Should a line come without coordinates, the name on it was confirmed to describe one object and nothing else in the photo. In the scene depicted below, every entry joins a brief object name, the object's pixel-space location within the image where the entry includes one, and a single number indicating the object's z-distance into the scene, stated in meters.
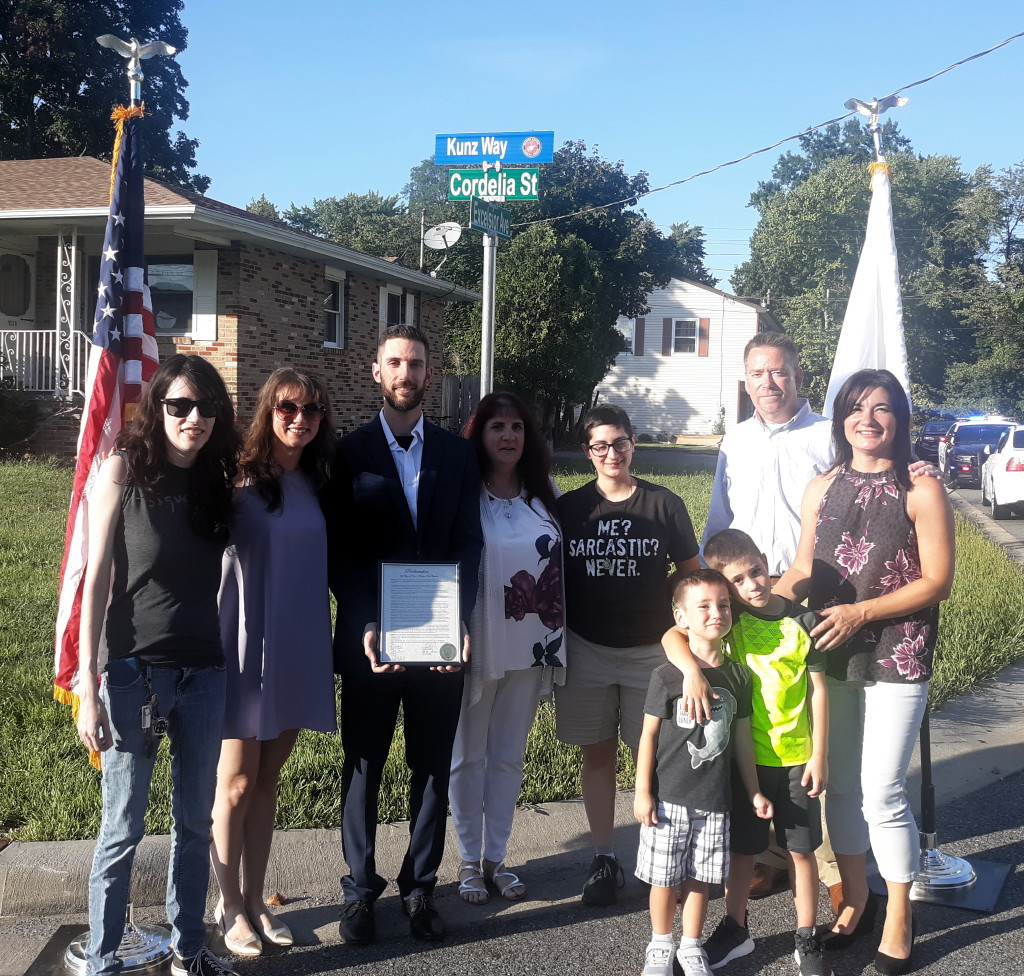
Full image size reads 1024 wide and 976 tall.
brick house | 16.83
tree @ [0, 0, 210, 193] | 31.64
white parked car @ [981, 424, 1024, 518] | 18.05
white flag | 4.43
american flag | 3.29
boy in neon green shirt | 3.42
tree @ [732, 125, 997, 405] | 41.66
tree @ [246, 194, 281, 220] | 75.12
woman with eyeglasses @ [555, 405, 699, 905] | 3.93
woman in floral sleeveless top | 3.49
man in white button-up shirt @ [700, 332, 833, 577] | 4.14
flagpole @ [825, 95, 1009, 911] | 4.07
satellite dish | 12.42
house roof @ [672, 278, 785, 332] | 41.66
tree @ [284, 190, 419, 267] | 49.20
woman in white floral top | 3.93
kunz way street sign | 7.24
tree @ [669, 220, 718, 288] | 69.00
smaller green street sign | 7.21
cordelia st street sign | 7.31
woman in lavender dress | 3.48
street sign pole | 7.10
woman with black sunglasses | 3.07
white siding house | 41.97
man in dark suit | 3.67
